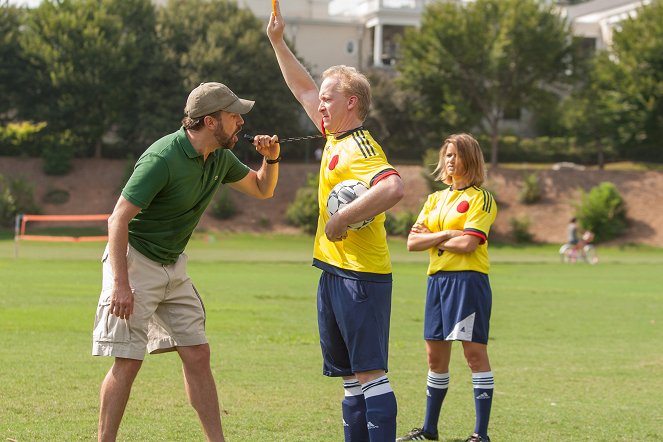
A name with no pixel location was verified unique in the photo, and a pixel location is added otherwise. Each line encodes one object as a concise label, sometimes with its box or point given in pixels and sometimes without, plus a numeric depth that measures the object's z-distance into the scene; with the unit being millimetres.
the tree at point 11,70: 62719
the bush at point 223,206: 57031
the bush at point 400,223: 54219
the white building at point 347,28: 77125
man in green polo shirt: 6695
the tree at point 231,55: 62812
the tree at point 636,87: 63406
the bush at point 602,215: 56219
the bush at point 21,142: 63988
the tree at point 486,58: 62062
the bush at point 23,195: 54562
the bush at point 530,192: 60562
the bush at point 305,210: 55531
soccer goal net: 43375
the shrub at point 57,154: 61875
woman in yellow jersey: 8094
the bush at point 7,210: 52816
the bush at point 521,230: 55750
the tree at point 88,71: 62125
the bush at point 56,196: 58812
